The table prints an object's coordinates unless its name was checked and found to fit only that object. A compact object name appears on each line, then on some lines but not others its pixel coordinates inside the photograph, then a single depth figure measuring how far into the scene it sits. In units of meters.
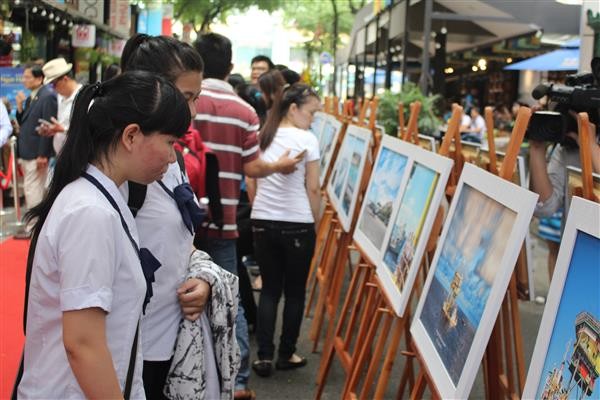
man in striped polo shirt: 4.00
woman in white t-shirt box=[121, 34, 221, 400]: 2.54
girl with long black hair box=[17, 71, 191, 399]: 1.90
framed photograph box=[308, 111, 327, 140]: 9.05
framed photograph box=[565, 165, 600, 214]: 2.80
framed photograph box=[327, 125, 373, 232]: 5.30
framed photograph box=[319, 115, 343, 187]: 7.19
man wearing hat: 8.24
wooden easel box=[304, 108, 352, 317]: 6.80
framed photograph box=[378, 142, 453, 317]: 3.29
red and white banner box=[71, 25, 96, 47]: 14.91
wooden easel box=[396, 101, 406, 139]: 5.24
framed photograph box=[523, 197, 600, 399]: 1.74
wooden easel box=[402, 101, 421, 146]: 4.46
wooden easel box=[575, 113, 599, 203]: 2.29
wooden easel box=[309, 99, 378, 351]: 5.53
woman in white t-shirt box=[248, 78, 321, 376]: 5.07
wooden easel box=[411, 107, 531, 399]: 2.77
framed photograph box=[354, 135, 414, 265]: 4.04
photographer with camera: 3.26
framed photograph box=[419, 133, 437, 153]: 5.13
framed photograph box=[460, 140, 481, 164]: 4.48
